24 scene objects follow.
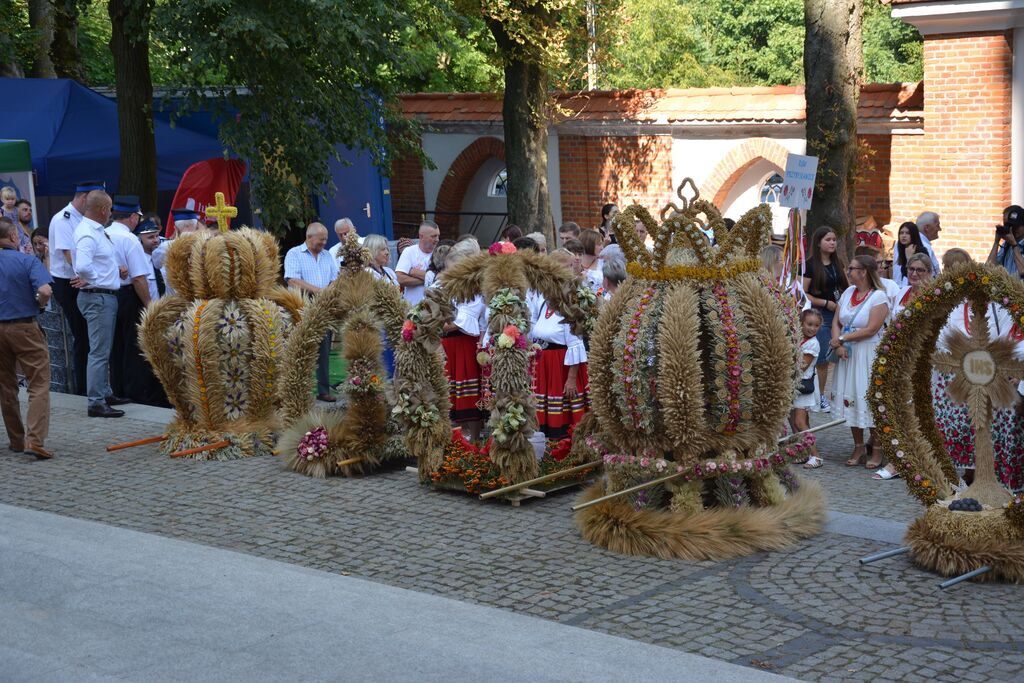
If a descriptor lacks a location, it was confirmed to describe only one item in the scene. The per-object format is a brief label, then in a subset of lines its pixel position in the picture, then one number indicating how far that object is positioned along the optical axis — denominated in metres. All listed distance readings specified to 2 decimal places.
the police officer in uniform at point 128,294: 12.12
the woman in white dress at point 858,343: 9.77
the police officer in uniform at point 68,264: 12.38
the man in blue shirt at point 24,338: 10.43
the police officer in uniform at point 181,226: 12.90
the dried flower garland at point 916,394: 7.20
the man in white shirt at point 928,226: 12.98
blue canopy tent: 18.00
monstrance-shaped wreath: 7.06
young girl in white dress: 9.91
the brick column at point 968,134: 16.41
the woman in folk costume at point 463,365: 9.80
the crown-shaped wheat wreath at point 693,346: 7.69
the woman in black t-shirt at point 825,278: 11.05
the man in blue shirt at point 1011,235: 11.55
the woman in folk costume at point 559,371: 9.32
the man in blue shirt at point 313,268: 12.80
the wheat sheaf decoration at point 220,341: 10.62
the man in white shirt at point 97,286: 11.73
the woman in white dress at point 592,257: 11.38
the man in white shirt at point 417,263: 12.62
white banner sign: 12.15
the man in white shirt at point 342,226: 12.54
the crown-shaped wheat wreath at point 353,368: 9.86
